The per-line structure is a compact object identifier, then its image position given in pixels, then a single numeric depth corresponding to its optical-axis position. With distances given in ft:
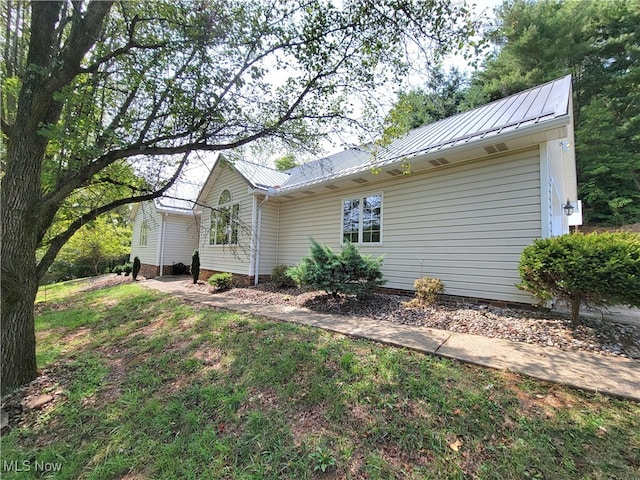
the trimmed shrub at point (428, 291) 18.92
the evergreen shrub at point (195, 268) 36.91
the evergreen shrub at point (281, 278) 29.01
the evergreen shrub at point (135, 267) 45.28
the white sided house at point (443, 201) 16.80
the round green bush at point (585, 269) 10.84
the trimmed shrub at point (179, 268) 50.44
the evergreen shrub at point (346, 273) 19.33
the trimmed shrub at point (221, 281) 29.84
